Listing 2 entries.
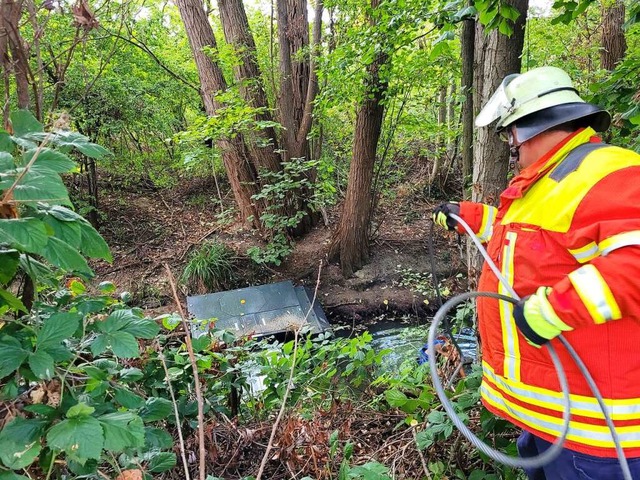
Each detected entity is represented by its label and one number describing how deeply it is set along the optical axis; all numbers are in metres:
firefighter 1.16
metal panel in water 5.73
